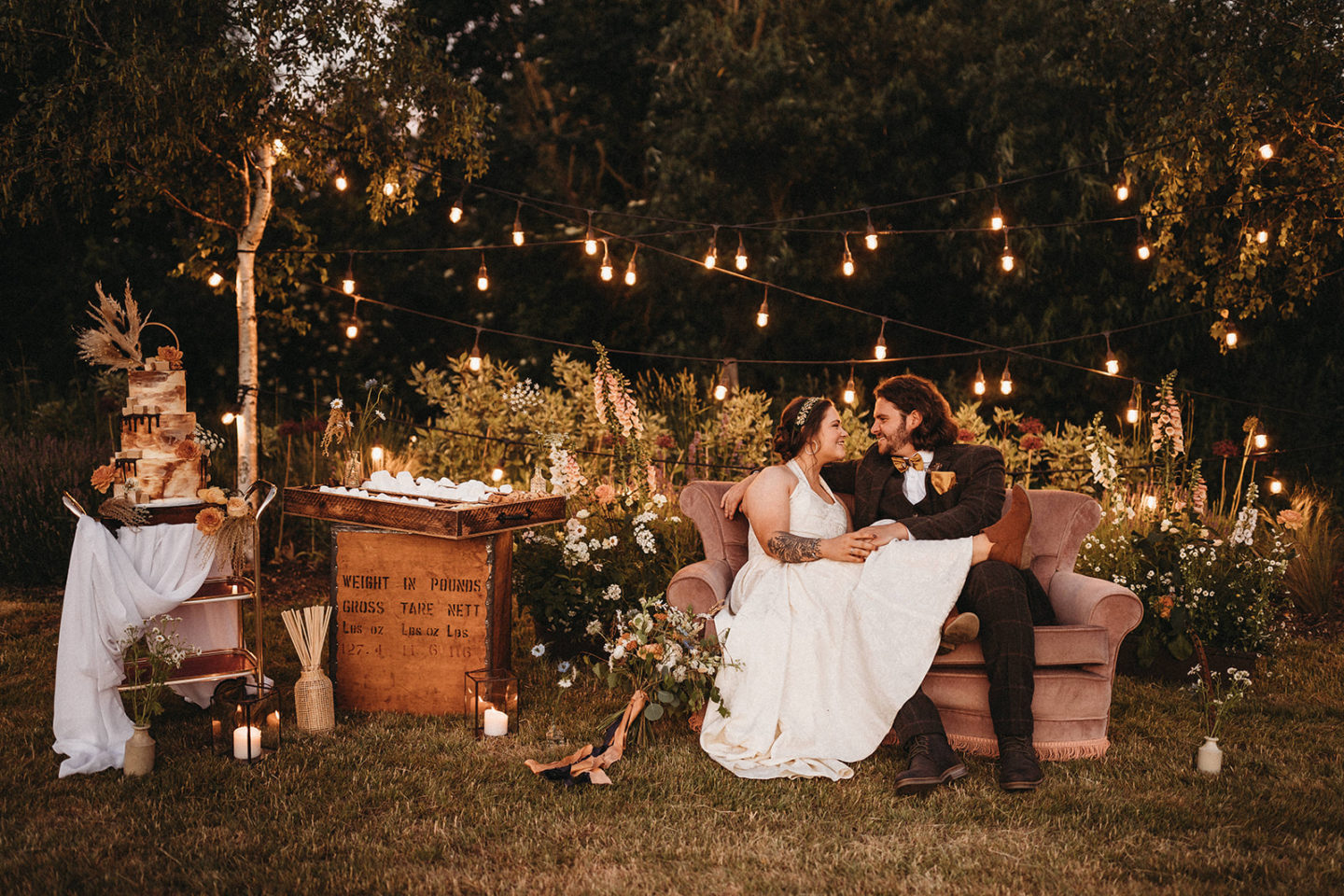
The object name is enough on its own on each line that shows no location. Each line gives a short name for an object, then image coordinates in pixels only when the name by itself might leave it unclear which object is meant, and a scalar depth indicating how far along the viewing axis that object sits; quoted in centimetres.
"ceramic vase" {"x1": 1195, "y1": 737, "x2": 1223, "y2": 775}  348
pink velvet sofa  358
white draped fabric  350
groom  343
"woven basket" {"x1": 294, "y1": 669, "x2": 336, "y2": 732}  384
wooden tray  386
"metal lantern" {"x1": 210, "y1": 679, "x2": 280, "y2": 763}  355
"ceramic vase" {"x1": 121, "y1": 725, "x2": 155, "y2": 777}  341
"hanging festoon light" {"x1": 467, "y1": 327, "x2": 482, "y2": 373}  595
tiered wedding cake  384
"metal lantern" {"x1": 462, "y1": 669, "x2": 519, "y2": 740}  386
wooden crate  406
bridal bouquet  367
